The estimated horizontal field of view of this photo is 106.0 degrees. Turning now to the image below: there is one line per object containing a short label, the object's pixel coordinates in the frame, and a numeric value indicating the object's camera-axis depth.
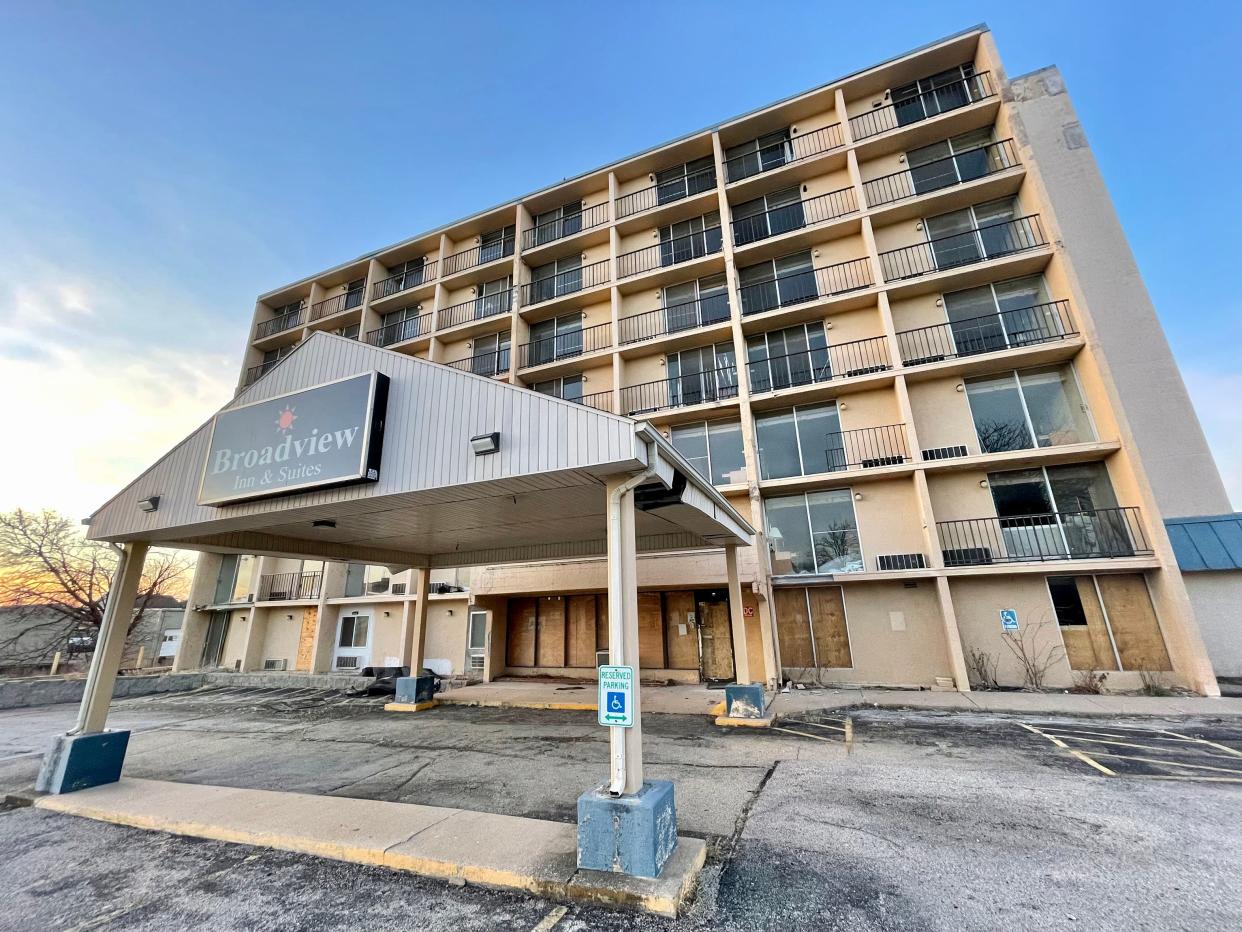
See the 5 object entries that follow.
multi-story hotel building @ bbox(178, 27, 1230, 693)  11.65
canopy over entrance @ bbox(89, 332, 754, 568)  4.43
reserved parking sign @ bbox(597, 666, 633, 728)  3.71
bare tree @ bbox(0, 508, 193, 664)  19.66
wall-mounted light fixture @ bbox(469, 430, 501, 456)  4.48
